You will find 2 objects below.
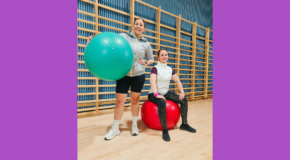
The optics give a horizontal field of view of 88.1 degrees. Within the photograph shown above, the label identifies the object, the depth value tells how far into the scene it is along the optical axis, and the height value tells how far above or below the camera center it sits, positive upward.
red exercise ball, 1.85 -0.48
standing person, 1.67 -0.01
